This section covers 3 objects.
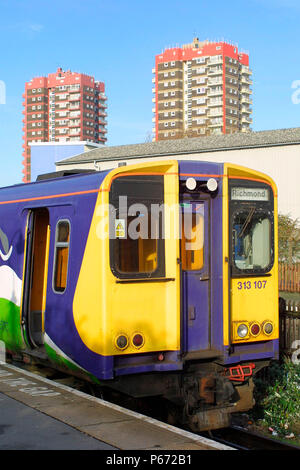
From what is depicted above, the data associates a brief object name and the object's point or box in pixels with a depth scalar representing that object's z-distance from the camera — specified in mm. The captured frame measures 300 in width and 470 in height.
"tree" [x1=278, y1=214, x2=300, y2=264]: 24125
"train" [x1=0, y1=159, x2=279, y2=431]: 7168
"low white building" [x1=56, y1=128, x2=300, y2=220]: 37250
